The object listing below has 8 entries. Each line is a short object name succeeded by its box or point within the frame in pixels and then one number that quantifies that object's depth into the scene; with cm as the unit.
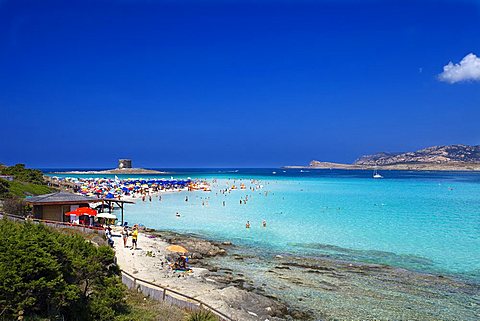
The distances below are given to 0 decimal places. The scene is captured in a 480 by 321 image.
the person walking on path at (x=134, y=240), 2247
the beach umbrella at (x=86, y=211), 2343
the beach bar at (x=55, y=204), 2319
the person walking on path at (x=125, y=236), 2280
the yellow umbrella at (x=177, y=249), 1966
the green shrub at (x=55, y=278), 793
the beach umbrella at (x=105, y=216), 2548
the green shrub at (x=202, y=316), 1007
